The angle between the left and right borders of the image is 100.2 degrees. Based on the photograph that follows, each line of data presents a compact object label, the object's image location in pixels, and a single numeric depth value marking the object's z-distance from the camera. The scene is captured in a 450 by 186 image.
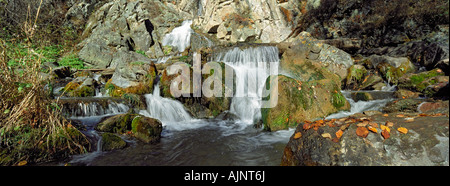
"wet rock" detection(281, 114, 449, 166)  1.81
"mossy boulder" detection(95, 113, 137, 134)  4.72
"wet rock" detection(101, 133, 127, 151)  3.75
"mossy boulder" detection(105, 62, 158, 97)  7.80
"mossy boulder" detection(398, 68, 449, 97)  5.94
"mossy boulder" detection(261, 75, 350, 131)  5.01
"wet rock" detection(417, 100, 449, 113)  1.97
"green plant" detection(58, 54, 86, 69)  13.57
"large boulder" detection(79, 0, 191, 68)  15.07
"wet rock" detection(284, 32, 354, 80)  9.30
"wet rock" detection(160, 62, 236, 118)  7.41
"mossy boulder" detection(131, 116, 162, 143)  4.33
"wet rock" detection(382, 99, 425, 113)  4.72
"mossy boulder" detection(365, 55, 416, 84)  8.33
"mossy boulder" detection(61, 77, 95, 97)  7.91
